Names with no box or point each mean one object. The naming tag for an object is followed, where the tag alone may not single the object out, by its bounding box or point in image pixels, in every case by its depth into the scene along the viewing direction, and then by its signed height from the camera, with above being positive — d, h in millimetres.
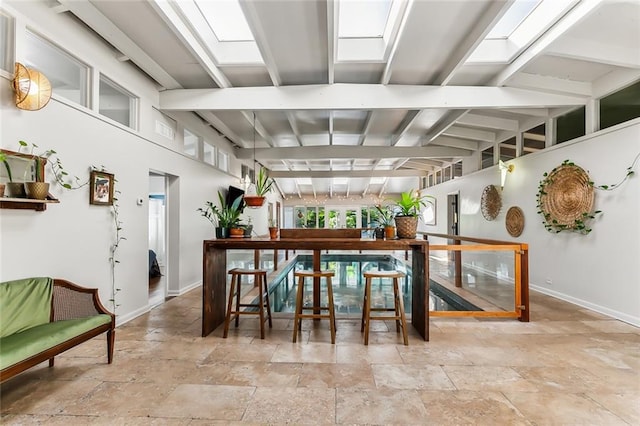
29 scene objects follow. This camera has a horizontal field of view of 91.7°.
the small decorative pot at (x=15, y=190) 2271 +192
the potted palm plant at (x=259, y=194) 3244 +244
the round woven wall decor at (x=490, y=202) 6309 +296
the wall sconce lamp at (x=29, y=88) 2314 +964
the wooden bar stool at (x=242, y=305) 3090 -889
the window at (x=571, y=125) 4398 +1350
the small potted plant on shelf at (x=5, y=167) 2189 +352
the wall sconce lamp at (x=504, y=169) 5871 +898
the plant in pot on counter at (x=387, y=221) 3232 -53
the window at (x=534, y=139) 5160 +1342
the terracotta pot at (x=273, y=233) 3374 -187
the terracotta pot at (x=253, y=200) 3232 +166
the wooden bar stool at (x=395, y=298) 2957 -825
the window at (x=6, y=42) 2338 +1317
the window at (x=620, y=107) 3600 +1349
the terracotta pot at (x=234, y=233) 3369 -186
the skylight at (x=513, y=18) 2992 +2030
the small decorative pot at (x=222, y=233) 3369 -187
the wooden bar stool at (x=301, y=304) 2994 -866
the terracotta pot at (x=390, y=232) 3229 -172
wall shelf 2255 +97
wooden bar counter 3115 -408
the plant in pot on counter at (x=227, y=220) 3377 -46
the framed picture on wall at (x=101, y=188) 3105 +284
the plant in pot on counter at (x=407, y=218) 3211 -20
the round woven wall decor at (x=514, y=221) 5539 -90
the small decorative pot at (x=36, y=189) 2371 +203
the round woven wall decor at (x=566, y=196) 4102 +291
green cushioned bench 1915 -795
